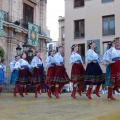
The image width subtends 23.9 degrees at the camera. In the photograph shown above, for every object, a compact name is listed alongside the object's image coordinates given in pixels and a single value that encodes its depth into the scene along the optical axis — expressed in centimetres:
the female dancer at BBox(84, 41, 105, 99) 750
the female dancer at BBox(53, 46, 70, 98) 845
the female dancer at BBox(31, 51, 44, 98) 916
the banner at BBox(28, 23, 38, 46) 1960
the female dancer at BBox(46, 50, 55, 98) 869
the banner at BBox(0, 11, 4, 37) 1648
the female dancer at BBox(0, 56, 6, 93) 1146
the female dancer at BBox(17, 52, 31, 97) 977
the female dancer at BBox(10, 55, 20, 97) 976
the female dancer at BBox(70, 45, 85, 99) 799
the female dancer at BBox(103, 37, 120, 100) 686
